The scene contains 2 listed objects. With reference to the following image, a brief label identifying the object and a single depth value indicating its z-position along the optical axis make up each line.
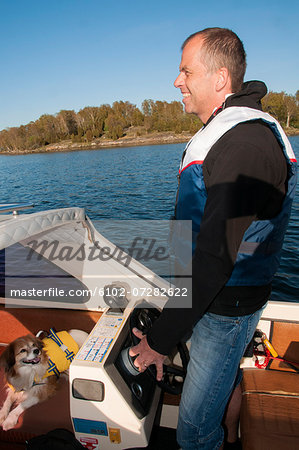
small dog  2.51
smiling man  1.18
